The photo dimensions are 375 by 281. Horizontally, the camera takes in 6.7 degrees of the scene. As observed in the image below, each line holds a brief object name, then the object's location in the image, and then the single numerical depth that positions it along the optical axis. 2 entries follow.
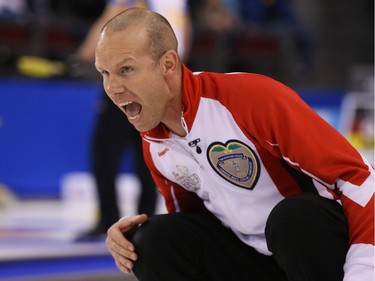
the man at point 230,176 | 6.16
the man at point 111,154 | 7.59
